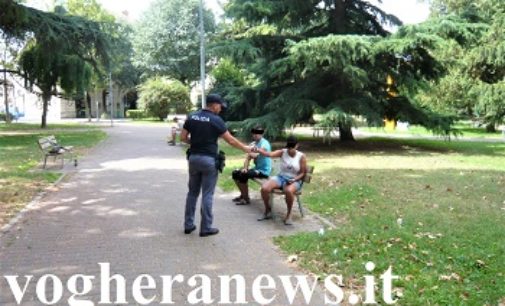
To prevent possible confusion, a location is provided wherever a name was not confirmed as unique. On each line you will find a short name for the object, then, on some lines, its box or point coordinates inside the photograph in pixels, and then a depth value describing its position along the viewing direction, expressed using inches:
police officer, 275.6
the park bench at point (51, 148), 562.9
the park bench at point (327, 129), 722.9
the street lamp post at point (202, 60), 930.7
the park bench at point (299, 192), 318.0
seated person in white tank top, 314.7
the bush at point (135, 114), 2264.0
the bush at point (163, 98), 1850.4
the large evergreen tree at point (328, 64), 692.1
